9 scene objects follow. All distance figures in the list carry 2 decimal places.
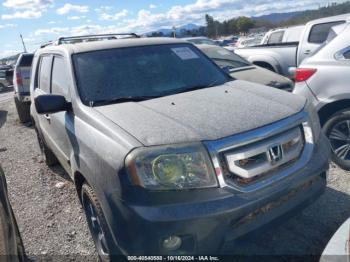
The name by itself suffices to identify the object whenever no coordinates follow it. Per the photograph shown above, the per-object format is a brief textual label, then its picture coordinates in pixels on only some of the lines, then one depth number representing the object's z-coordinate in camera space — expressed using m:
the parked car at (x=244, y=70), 6.17
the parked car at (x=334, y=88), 4.04
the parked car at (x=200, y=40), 12.77
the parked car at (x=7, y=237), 1.92
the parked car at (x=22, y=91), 9.55
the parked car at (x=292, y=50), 8.57
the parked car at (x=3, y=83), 25.98
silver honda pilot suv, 2.16
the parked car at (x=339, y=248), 1.67
